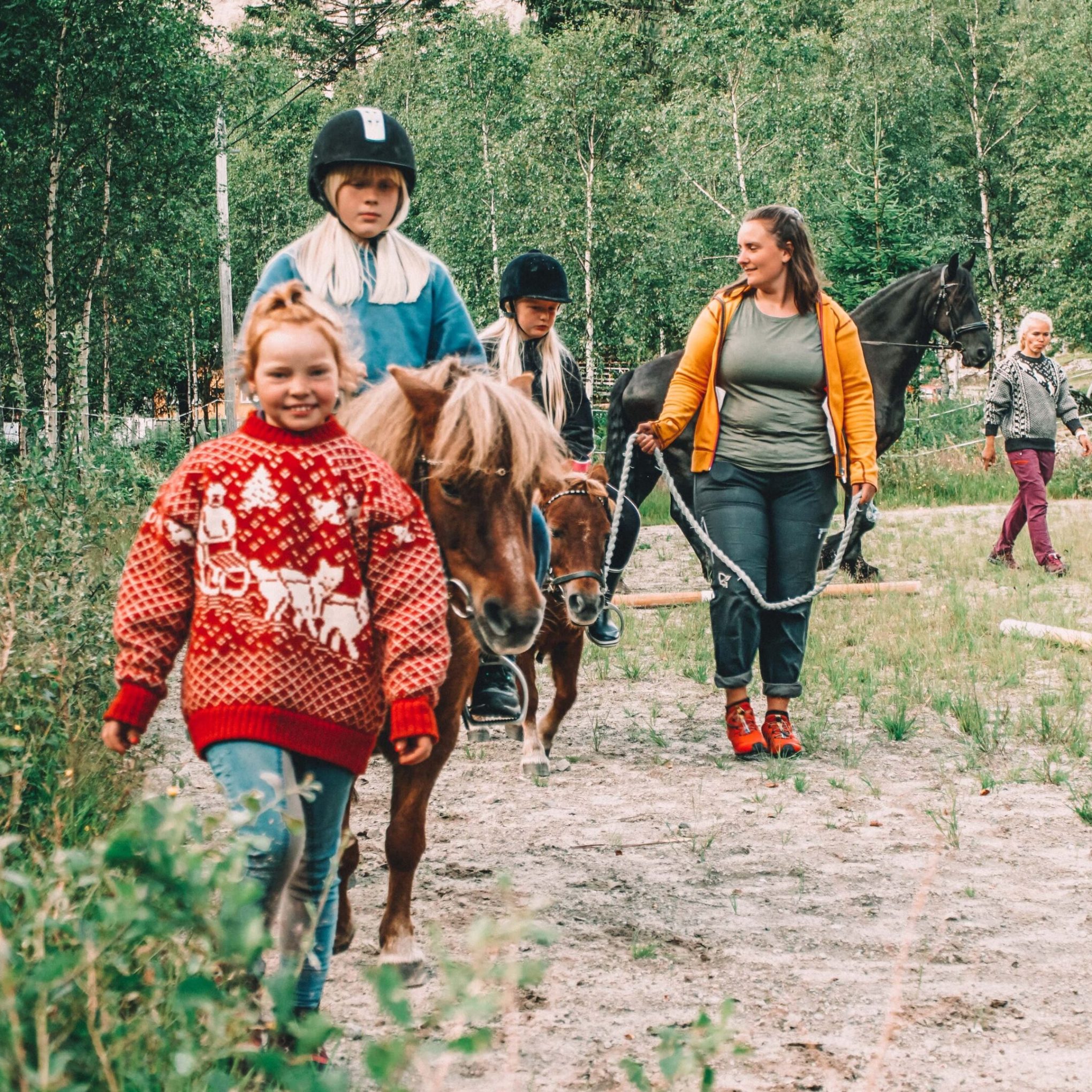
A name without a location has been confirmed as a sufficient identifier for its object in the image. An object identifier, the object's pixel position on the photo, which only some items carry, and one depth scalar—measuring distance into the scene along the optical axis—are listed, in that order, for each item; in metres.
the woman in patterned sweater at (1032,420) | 11.56
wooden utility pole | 25.56
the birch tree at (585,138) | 31.59
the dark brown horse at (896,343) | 11.02
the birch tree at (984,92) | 41.47
